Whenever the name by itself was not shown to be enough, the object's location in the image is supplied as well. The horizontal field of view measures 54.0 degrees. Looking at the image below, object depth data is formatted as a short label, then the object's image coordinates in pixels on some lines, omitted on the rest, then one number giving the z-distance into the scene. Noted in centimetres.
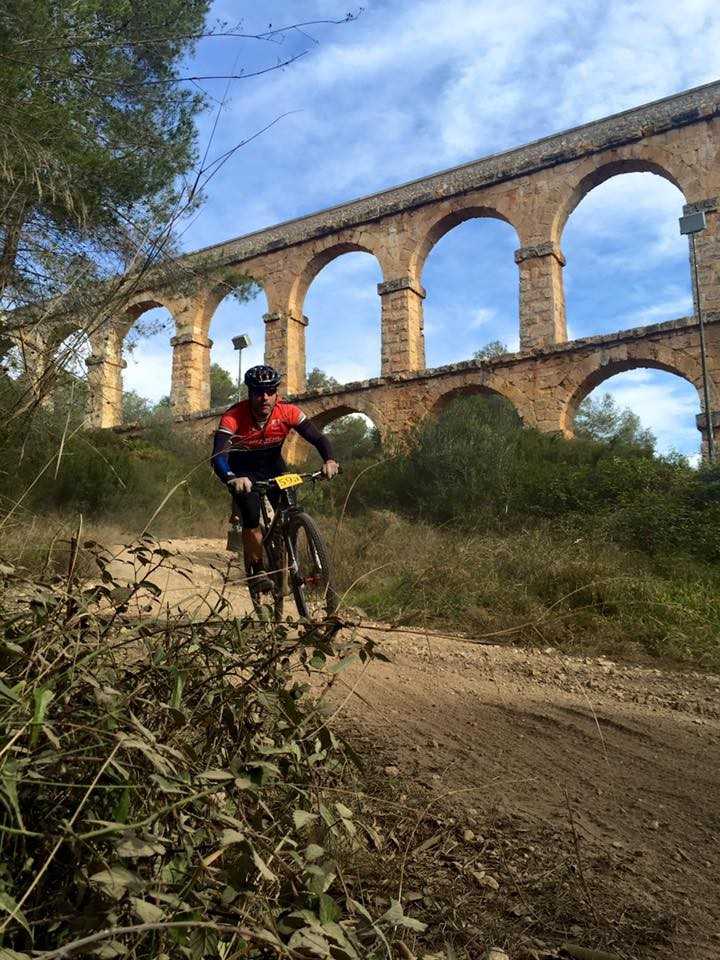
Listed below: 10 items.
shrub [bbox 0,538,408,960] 97
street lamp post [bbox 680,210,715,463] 1375
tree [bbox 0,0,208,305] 541
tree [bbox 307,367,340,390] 3981
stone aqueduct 1499
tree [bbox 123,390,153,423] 4022
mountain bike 419
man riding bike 442
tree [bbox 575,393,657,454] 3087
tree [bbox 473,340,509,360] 3296
